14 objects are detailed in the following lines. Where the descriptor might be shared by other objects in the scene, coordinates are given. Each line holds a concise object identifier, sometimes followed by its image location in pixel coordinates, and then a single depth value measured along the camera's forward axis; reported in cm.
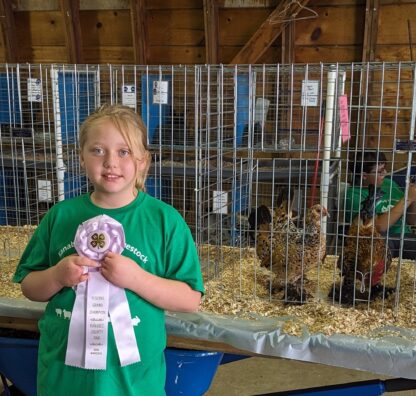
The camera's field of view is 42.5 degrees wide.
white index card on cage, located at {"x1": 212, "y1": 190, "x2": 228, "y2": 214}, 175
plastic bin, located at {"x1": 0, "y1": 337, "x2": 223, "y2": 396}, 130
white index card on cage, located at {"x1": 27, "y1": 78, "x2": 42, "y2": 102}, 238
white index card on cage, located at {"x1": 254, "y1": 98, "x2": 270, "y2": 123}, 276
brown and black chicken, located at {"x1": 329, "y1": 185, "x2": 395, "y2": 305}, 145
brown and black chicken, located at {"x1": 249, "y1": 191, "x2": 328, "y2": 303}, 151
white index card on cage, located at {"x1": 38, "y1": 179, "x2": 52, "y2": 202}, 207
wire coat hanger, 319
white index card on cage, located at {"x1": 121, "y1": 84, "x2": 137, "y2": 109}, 237
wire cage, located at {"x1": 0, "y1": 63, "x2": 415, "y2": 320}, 151
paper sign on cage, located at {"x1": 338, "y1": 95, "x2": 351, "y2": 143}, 151
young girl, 97
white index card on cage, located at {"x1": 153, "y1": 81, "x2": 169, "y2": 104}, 207
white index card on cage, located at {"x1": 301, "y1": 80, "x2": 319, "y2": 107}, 184
